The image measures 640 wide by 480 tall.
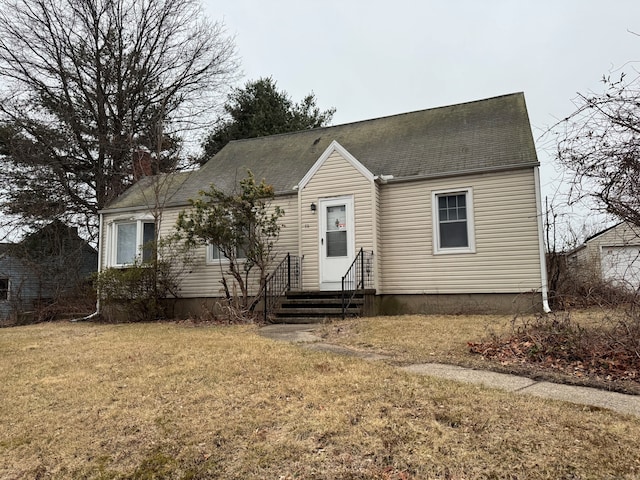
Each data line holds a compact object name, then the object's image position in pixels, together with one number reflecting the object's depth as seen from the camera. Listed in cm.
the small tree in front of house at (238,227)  1104
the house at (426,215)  1044
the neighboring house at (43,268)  1750
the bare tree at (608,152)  479
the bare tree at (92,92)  2022
